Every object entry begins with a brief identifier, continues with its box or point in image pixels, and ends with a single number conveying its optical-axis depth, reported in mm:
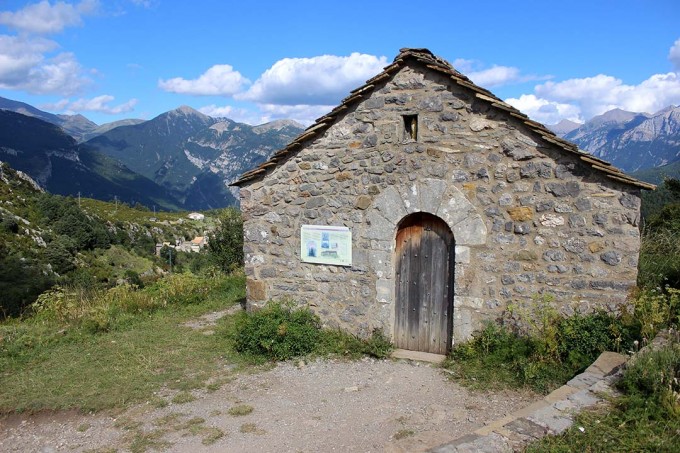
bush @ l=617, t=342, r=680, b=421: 3740
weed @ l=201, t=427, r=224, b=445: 4812
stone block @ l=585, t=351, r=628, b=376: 4938
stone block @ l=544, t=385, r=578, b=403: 4348
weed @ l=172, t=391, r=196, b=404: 5809
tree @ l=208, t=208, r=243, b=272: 17984
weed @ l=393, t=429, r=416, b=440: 4754
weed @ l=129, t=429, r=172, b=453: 4723
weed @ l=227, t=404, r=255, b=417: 5441
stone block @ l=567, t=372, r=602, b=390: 4632
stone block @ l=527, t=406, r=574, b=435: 3725
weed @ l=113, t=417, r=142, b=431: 5172
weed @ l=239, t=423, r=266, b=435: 5008
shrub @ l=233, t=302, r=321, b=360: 7199
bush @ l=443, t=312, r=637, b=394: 5695
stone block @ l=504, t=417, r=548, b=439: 3670
